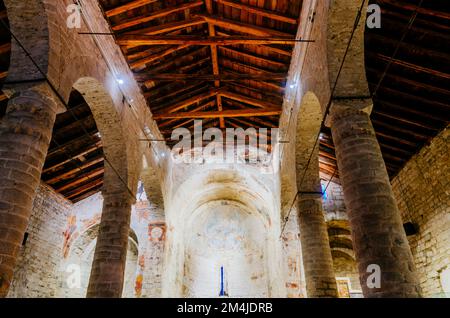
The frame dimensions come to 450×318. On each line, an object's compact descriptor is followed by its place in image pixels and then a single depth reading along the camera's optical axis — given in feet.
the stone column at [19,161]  13.56
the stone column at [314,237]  25.71
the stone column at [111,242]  23.88
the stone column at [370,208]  13.07
